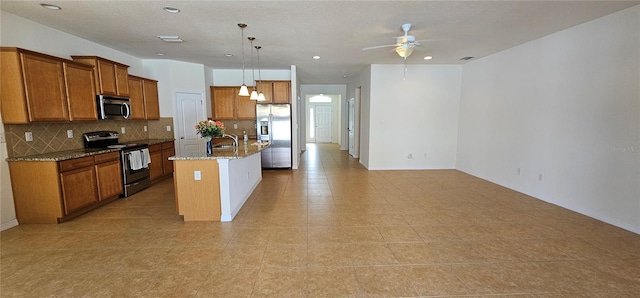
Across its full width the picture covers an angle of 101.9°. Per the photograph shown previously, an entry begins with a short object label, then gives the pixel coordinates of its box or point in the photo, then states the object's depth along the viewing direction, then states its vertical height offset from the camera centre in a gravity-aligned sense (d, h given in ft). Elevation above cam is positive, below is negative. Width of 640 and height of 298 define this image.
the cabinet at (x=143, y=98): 16.02 +1.62
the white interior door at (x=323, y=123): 43.27 -0.15
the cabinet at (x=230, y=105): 21.84 +1.49
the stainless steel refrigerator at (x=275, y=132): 20.95 -0.78
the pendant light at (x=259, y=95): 14.76 +1.57
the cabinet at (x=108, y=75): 13.02 +2.59
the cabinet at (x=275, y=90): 21.70 +2.71
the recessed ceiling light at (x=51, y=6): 9.43 +4.32
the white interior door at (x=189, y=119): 19.48 +0.31
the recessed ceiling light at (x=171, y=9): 9.53 +4.22
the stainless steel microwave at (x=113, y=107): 13.35 +0.88
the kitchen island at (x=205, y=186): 10.62 -2.61
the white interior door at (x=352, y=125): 28.70 -0.36
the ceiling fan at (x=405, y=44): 10.93 +3.32
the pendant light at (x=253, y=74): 21.37 +4.09
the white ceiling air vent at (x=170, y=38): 13.16 +4.35
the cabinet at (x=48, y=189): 10.26 -2.63
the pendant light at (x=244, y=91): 12.91 +1.57
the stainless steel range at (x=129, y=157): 13.70 -1.85
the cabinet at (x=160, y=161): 16.39 -2.45
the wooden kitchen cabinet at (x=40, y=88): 9.73 +1.48
